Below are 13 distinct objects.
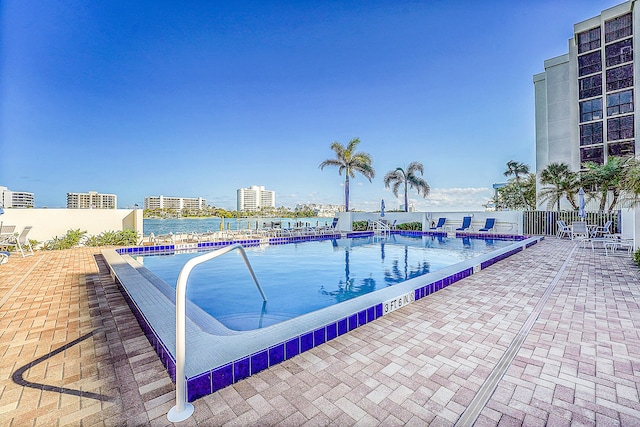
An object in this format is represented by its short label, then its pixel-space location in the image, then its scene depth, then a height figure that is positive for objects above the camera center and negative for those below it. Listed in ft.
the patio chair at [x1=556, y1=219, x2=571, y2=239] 40.96 -3.06
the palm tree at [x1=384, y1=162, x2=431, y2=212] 63.77 +7.45
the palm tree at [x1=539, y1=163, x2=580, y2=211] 50.21 +5.20
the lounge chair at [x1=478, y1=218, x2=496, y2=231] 45.19 -2.22
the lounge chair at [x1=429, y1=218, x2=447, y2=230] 50.34 -2.21
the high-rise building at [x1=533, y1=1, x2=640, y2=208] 60.23 +27.03
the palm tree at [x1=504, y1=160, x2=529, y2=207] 75.20 +10.96
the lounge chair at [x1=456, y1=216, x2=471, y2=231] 47.77 -2.08
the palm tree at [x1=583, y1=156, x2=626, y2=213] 44.09 +5.30
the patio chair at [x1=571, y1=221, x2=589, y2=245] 33.37 -2.28
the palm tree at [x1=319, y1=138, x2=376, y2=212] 57.82 +10.62
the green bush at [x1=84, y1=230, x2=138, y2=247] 32.60 -2.75
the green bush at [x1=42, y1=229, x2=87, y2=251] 30.37 -2.88
